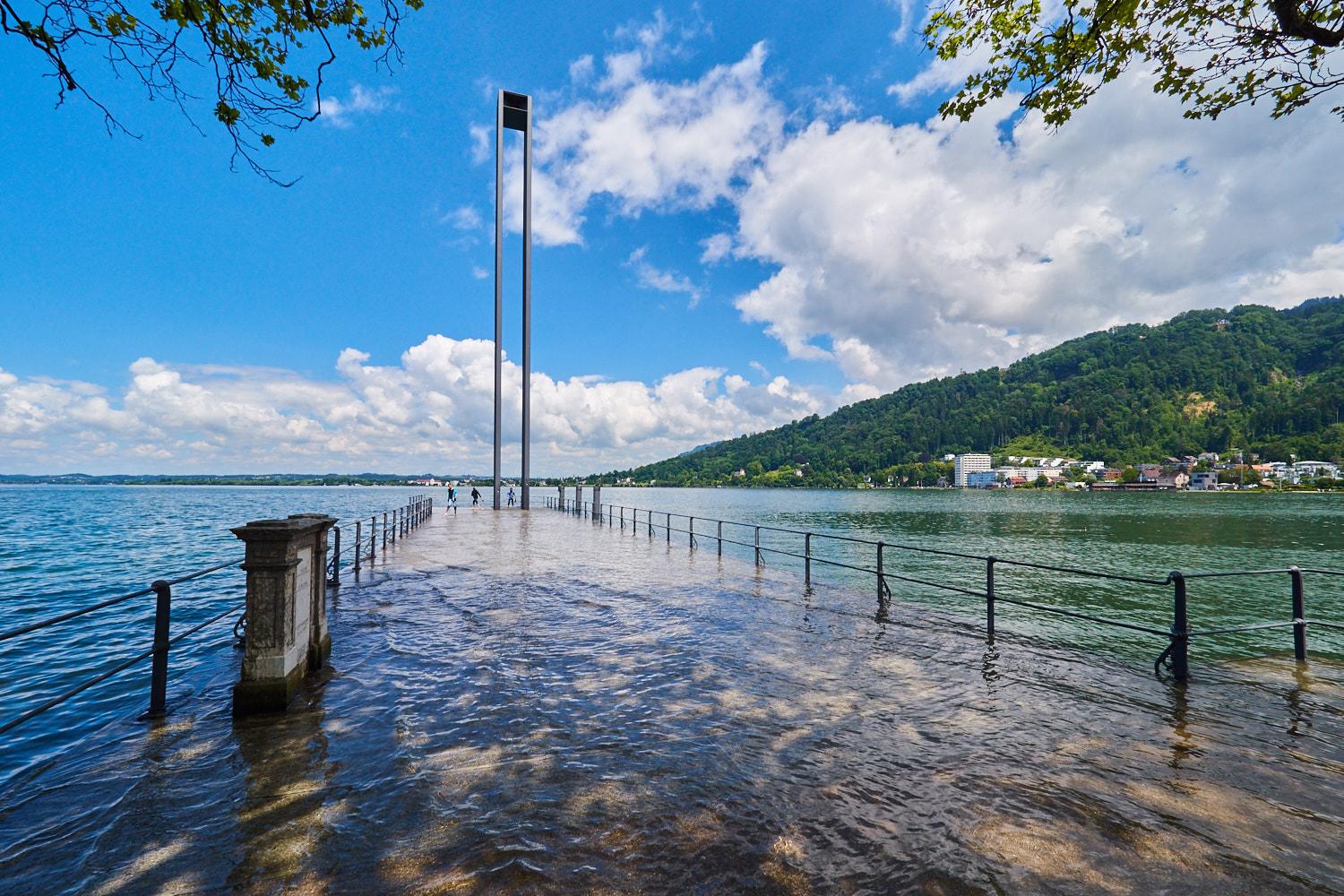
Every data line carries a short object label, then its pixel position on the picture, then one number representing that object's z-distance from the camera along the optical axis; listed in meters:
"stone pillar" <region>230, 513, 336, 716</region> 4.81
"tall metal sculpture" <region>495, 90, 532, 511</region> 30.66
